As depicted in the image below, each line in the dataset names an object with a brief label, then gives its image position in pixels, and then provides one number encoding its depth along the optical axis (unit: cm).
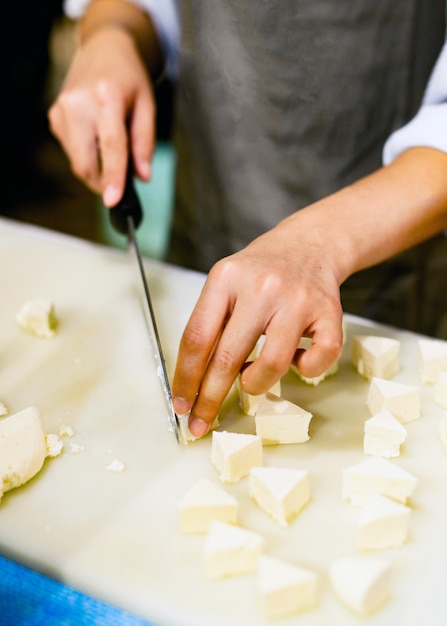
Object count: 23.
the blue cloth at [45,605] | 77
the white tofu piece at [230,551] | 77
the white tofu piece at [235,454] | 88
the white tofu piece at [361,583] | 74
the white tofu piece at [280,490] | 83
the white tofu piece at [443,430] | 95
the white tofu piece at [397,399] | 99
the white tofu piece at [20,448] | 89
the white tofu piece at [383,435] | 93
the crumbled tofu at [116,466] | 93
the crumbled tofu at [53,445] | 95
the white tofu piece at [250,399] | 100
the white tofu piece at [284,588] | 74
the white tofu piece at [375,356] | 107
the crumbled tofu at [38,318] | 118
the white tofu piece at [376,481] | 85
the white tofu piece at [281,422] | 95
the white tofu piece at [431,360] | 107
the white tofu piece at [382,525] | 80
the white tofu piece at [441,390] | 102
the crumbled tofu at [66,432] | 99
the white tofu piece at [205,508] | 82
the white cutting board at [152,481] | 78
